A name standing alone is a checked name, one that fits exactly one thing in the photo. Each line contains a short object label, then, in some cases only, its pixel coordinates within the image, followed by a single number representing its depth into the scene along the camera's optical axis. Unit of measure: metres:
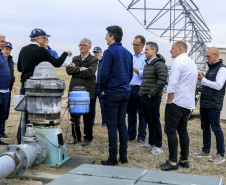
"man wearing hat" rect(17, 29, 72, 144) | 4.19
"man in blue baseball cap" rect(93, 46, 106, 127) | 7.53
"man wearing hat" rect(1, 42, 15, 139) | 6.16
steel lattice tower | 10.67
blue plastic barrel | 4.24
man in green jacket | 5.20
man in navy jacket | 4.26
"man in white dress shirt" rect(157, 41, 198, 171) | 4.05
